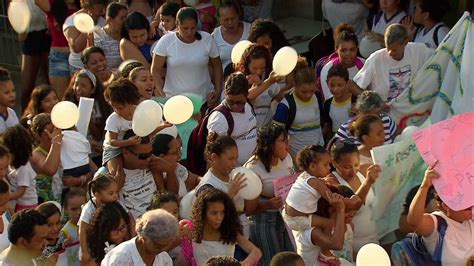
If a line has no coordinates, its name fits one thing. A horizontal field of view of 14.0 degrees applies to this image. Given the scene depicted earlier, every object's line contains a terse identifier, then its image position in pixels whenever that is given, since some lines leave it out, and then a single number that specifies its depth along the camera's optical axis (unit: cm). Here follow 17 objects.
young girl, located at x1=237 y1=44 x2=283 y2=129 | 1401
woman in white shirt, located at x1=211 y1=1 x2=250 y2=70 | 1564
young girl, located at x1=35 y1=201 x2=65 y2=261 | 1084
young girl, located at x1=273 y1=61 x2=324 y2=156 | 1390
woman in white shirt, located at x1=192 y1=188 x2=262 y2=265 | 1074
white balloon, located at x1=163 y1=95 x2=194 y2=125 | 1248
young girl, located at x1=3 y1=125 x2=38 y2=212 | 1219
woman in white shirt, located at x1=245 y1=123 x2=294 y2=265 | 1197
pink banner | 1045
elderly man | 1431
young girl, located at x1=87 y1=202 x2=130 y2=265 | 1045
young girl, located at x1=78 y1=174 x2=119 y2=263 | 1088
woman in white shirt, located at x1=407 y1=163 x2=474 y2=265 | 1033
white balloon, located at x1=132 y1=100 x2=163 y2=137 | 1188
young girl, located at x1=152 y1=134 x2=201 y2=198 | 1226
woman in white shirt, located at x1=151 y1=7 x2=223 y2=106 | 1510
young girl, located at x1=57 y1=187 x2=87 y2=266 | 1143
